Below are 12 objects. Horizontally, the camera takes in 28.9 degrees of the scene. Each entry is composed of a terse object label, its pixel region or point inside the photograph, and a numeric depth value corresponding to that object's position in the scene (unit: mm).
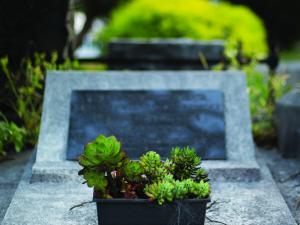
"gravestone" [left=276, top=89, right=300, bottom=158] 4934
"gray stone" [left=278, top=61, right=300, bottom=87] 9343
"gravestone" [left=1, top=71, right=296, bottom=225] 3611
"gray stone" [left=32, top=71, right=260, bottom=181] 4230
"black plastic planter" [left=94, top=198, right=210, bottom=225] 3111
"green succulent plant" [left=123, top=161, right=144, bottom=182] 3195
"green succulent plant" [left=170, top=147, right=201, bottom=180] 3303
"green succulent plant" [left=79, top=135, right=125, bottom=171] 3062
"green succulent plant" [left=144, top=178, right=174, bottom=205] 3031
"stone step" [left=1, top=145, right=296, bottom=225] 3510
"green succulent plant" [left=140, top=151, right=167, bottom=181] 3242
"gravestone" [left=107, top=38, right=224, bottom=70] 7277
